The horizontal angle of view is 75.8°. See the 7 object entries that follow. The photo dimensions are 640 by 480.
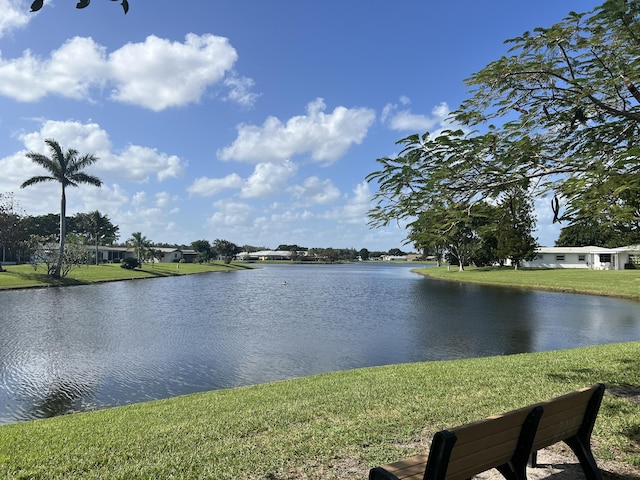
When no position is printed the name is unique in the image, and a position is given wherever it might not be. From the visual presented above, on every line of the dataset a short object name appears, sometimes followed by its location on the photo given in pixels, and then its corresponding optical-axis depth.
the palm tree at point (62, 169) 38.81
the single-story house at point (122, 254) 83.19
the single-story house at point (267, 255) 156.12
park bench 2.47
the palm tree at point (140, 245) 71.25
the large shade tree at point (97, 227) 80.34
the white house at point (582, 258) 54.12
